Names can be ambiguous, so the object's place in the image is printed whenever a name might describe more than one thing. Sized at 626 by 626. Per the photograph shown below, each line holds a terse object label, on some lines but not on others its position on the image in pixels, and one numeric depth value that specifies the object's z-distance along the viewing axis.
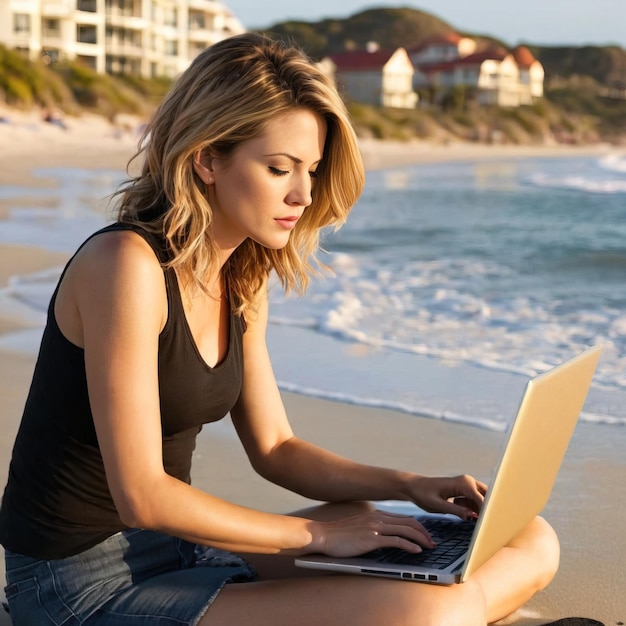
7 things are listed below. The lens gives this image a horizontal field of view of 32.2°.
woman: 1.91
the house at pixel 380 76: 73.38
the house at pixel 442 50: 90.62
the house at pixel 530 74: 86.18
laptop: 1.81
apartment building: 43.41
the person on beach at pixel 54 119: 27.92
